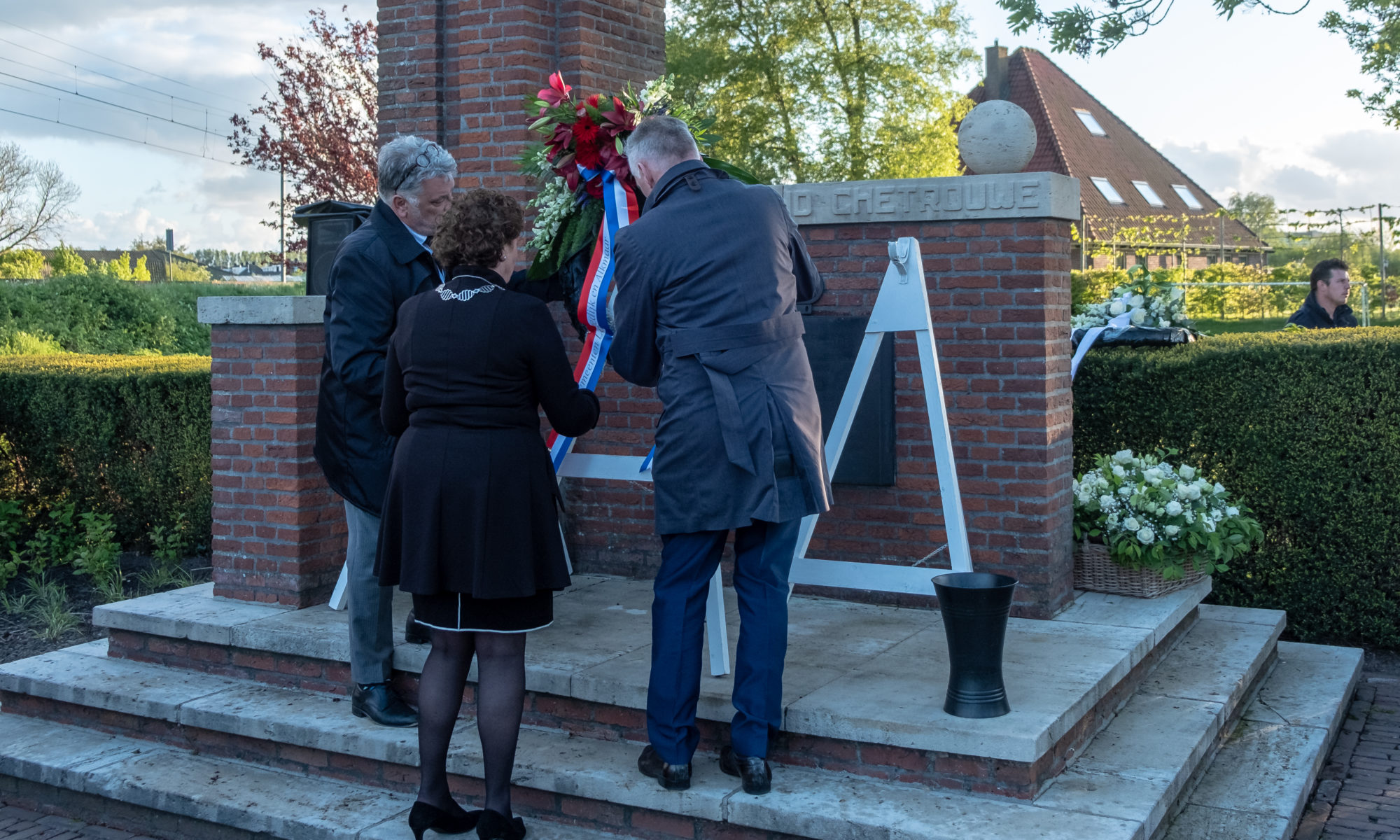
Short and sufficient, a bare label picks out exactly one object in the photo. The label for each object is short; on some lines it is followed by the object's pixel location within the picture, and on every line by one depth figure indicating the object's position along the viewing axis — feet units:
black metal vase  11.68
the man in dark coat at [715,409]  11.08
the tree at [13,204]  95.96
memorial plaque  16.69
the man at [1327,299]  25.54
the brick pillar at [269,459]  16.96
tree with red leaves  74.02
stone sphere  15.24
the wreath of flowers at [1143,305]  21.65
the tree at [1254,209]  132.98
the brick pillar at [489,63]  19.02
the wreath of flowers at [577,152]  14.06
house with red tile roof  102.32
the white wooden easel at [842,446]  13.62
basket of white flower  16.60
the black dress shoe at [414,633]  14.79
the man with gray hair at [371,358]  13.11
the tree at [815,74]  82.53
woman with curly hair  10.89
